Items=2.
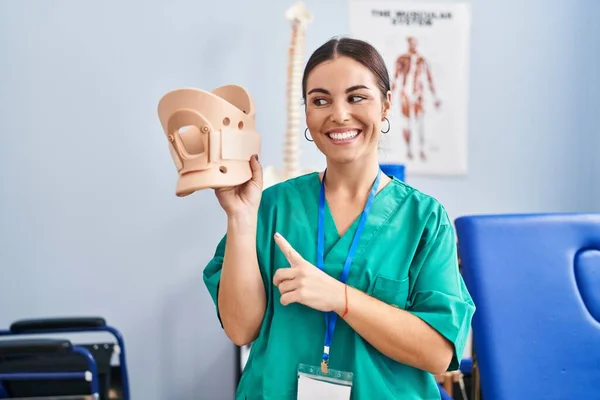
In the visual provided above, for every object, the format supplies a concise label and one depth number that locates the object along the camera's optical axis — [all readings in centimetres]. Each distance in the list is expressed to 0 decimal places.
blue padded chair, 118
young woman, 82
